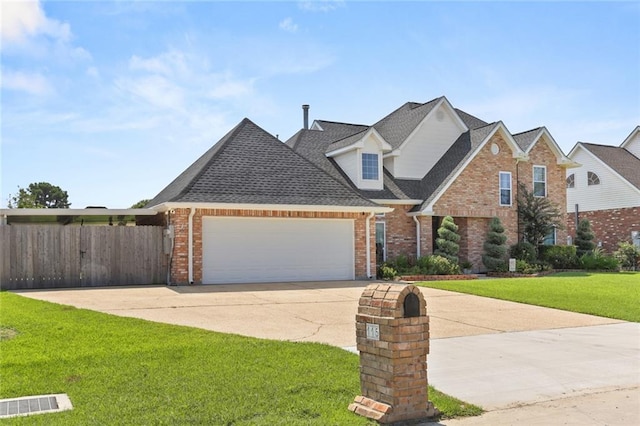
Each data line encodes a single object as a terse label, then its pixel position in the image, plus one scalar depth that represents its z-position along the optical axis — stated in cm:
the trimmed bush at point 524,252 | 2569
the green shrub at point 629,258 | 2789
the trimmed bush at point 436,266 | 2252
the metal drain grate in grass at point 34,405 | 554
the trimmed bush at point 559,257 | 2648
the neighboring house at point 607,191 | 3316
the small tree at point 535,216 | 2652
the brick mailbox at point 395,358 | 564
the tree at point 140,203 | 6111
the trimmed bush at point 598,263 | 2653
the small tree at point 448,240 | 2419
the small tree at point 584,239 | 2911
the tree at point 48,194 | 6612
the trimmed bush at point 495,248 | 2514
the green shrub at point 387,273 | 2153
